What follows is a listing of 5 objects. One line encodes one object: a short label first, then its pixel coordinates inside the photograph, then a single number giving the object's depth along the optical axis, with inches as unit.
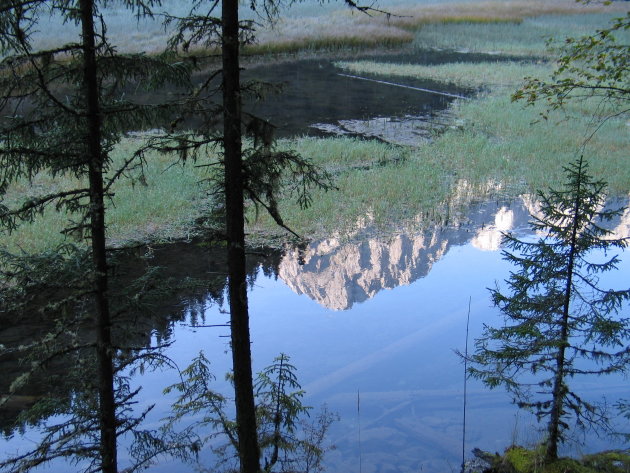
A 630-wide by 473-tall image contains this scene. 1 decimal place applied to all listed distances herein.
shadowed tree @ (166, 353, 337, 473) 323.6
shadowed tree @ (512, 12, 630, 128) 365.7
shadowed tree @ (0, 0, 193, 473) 233.6
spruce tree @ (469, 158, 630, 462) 301.9
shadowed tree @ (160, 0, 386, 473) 240.4
